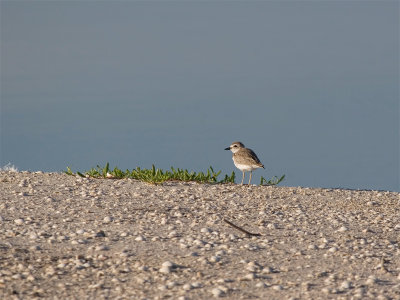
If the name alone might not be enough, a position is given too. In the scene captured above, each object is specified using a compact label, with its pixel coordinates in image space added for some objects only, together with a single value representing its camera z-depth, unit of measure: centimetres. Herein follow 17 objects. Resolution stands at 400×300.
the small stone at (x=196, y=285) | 1608
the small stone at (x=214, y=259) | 1798
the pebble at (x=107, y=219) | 2242
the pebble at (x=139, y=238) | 1985
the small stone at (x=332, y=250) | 1967
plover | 3259
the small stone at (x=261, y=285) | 1627
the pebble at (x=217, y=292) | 1557
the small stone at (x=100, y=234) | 2046
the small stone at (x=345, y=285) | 1641
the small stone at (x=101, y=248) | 1889
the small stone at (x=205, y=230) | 2129
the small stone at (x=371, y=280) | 1700
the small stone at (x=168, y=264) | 1725
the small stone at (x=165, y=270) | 1705
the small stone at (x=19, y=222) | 2198
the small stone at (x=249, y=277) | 1672
